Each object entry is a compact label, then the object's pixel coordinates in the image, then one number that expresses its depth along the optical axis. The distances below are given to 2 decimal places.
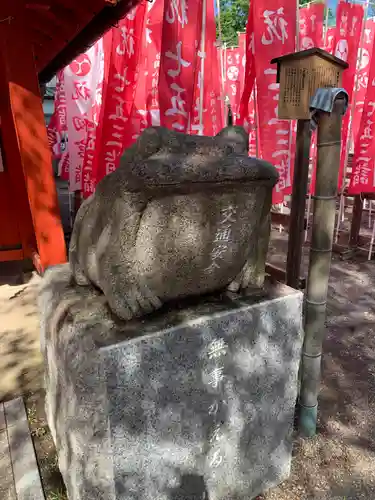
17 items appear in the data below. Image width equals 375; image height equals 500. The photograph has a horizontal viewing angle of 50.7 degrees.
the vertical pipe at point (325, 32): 7.93
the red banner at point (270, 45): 4.83
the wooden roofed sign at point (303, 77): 2.57
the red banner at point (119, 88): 4.95
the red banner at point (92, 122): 6.25
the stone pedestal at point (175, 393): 1.81
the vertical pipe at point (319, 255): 2.42
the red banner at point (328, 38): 8.07
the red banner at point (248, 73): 5.01
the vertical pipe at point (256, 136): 5.24
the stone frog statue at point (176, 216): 1.72
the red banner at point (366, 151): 5.94
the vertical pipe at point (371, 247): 7.07
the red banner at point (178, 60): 4.44
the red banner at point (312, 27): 6.16
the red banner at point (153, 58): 4.89
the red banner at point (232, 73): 11.73
